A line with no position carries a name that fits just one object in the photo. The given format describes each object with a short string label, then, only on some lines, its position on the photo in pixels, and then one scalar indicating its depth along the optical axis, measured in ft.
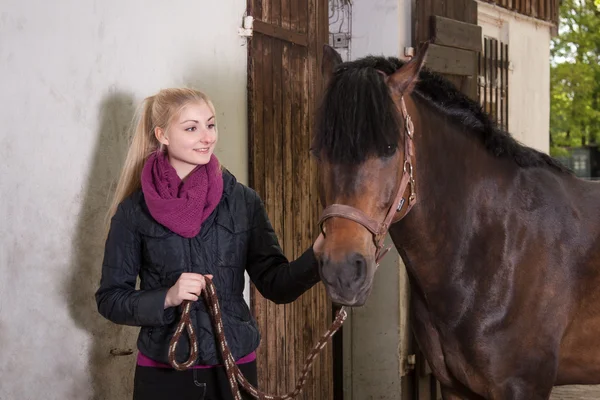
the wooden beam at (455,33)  17.95
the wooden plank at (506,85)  23.72
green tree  56.90
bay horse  7.82
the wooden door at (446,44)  17.84
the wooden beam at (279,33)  13.32
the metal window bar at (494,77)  22.24
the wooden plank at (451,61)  17.53
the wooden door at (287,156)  13.46
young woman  7.73
